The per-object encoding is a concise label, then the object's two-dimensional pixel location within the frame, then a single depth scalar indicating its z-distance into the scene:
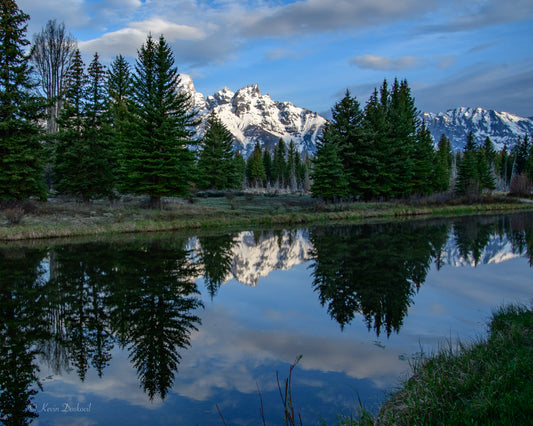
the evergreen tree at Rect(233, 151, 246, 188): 88.12
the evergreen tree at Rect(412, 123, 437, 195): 49.41
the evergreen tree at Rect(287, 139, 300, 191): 90.32
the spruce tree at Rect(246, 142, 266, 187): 90.88
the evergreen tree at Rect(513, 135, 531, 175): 93.56
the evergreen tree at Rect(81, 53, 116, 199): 30.94
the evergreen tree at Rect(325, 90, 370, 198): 41.25
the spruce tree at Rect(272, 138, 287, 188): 100.56
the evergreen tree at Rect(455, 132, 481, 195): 58.69
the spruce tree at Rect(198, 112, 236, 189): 51.78
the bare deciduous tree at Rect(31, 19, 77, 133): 39.97
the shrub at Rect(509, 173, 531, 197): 64.62
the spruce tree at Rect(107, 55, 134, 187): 30.16
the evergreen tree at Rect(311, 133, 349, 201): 38.19
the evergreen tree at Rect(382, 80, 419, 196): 44.34
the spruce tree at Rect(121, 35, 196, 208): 28.73
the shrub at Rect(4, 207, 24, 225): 22.92
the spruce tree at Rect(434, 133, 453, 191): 55.92
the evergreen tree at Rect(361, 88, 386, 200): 41.66
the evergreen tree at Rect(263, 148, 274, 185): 102.84
